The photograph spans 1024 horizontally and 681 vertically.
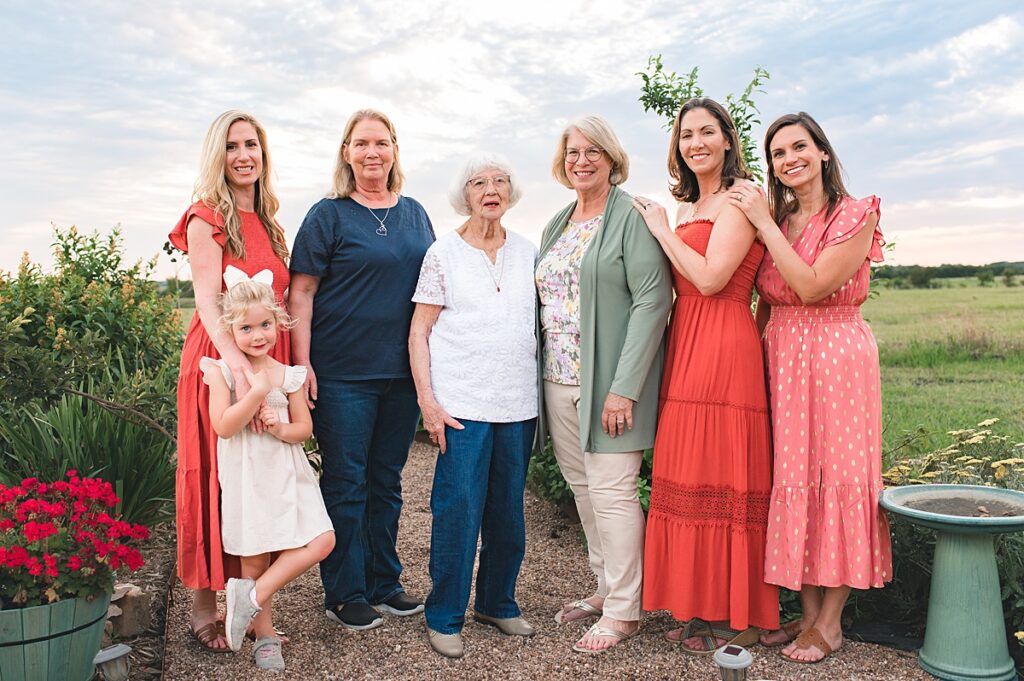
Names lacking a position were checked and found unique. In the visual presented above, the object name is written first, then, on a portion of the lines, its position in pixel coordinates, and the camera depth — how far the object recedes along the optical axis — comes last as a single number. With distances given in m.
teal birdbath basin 3.60
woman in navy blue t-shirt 3.86
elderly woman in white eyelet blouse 3.71
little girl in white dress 3.51
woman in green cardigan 3.63
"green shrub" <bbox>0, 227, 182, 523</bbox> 4.94
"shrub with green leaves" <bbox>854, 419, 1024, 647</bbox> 3.92
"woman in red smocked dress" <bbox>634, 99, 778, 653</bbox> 3.59
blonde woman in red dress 3.62
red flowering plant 3.21
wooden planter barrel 3.19
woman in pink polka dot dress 3.57
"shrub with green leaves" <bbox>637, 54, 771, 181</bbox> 5.94
